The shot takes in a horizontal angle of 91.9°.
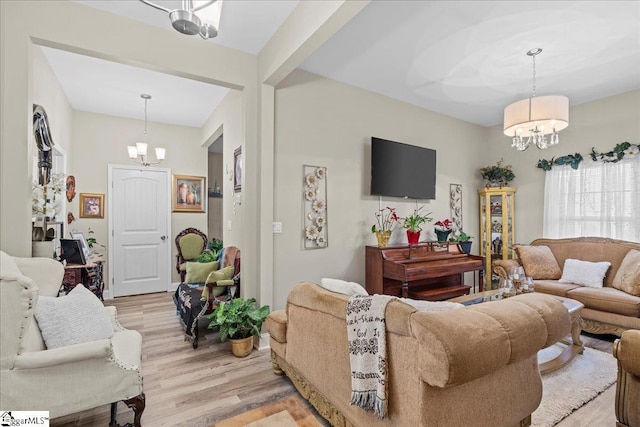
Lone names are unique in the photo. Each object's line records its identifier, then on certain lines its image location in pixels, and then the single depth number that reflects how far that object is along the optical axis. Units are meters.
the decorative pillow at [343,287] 1.82
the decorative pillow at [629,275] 3.19
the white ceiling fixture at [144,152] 4.37
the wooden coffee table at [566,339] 2.50
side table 2.77
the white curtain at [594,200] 3.87
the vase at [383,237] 3.75
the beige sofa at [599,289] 3.04
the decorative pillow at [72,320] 1.74
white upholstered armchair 1.41
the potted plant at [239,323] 2.79
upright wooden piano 3.50
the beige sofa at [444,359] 1.20
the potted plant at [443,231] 4.31
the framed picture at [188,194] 5.33
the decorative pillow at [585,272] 3.56
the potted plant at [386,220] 3.97
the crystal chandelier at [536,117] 2.91
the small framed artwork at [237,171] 3.70
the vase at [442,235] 4.31
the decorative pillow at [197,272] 3.72
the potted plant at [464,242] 4.42
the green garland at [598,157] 3.83
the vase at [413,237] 3.93
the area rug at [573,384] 1.99
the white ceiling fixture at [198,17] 1.31
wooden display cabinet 4.88
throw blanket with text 1.38
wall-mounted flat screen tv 3.87
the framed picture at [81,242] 3.11
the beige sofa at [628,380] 1.58
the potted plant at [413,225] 3.94
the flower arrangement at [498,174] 4.98
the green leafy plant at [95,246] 4.67
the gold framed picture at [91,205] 4.65
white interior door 4.89
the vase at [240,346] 2.78
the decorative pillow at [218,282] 3.10
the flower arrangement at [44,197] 2.36
